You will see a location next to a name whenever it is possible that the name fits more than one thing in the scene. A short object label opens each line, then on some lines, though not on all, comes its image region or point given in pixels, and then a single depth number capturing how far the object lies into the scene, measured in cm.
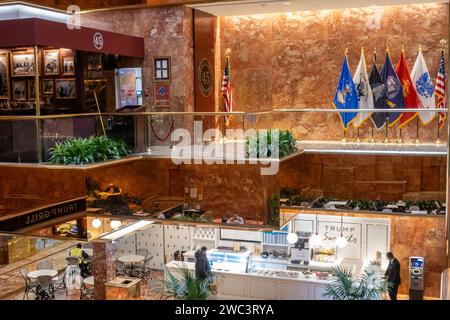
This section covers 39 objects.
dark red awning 1059
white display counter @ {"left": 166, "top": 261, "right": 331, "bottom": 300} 1257
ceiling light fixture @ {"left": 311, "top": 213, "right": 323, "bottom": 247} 1360
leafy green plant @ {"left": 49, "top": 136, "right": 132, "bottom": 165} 1027
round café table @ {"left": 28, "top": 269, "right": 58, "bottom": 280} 1215
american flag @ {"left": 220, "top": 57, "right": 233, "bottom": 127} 1505
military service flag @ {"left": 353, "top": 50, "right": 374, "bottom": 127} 1385
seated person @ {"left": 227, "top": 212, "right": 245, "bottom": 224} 1082
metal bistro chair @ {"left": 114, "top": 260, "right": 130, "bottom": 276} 1434
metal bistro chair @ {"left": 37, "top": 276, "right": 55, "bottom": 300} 1180
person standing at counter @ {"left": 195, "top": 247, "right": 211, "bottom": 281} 1285
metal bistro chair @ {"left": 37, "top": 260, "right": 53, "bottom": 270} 1278
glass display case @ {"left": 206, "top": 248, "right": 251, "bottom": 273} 1387
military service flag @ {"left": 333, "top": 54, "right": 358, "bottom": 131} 1393
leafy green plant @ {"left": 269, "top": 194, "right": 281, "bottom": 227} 1064
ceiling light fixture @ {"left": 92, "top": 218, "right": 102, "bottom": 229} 1084
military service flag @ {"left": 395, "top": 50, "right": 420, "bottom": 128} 1354
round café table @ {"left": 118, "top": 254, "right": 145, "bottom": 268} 1438
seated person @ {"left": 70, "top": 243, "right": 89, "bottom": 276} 1376
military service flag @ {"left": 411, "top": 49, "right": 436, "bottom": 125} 1345
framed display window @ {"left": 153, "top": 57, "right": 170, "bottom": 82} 1375
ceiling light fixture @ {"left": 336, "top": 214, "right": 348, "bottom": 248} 1343
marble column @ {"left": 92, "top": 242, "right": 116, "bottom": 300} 1294
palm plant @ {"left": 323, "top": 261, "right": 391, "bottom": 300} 1091
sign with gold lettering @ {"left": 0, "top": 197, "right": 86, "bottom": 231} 1052
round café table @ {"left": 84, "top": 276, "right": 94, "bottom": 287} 1311
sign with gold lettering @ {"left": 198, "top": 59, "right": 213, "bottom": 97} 1431
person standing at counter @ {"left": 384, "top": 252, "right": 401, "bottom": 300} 1244
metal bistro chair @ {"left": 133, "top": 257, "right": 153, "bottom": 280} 1461
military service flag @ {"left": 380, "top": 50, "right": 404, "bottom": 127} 1362
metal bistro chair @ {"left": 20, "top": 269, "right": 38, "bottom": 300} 1198
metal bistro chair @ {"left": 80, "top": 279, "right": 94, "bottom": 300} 1251
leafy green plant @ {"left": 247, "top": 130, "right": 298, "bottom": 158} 1055
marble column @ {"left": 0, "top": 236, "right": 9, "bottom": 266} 1148
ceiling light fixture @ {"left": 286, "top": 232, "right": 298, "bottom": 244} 1373
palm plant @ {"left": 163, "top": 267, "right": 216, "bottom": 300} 1048
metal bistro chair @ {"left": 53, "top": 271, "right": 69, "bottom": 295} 1278
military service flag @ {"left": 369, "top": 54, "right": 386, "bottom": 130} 1380
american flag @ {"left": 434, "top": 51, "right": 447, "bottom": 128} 1312
